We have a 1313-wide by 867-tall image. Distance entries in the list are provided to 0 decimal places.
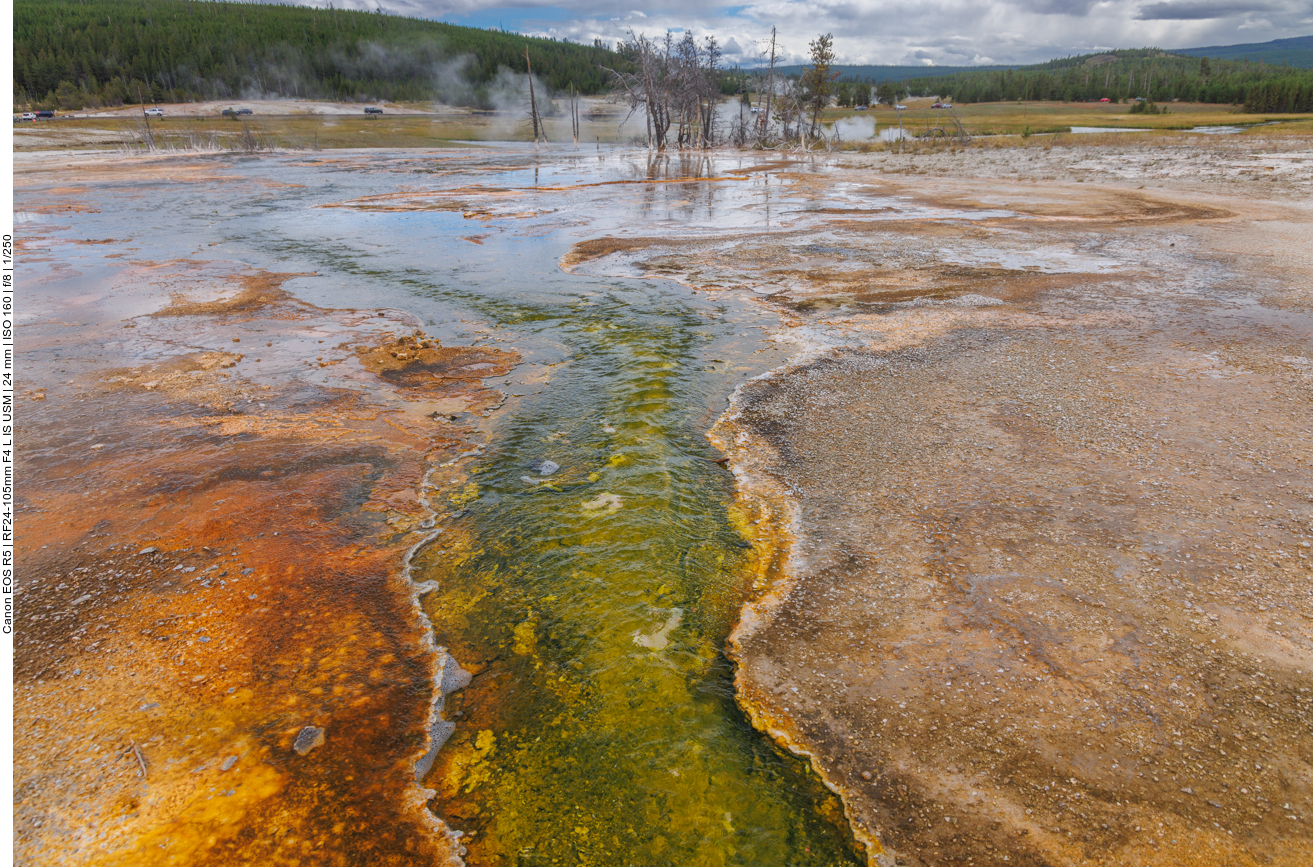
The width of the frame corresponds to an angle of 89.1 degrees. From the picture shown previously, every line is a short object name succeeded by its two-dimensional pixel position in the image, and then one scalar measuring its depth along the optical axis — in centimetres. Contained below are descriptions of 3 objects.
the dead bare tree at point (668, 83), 3681
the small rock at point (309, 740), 279
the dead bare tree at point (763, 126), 4134
